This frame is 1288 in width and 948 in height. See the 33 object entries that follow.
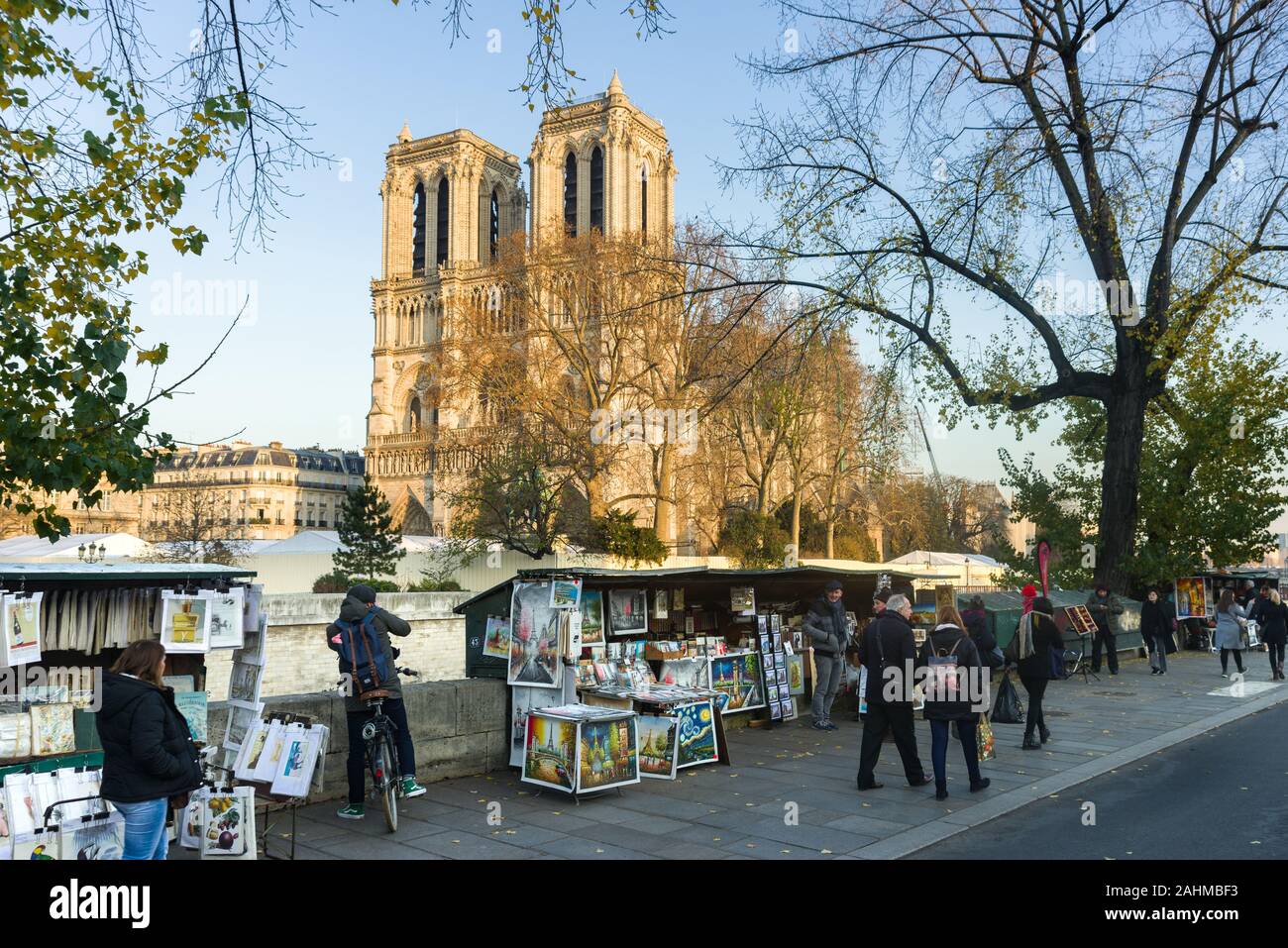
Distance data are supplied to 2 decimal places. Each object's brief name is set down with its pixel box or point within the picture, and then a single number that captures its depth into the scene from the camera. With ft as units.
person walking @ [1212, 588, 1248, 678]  61.72
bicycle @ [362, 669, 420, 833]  24.66
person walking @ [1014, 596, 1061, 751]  36.63
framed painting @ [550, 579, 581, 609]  32.85
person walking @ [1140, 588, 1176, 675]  65.05
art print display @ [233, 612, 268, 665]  26.59
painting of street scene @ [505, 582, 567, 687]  32.55
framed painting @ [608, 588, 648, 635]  39.60
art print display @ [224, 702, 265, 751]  25.80
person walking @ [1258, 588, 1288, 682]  61.72
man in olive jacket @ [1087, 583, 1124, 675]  65.82
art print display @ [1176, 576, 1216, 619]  86.28
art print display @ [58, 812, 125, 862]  19.07
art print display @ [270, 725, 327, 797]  24.41
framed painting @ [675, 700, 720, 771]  32.91
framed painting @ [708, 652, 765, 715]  41.29
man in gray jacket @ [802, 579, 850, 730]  41.86
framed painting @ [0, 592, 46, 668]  21.70
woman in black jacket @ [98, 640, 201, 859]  17.30
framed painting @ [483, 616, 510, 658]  34.17
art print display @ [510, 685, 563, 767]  32.58
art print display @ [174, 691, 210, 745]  24.94
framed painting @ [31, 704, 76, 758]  21.33
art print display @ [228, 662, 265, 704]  25.91
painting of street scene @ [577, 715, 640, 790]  28.53
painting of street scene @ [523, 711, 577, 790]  28.53
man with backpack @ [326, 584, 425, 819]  26.32
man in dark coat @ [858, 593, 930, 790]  29.76
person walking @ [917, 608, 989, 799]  29.19
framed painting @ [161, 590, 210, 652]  25.07
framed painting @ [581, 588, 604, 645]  37.52
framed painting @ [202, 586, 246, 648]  25.72
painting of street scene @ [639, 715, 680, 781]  31.71
